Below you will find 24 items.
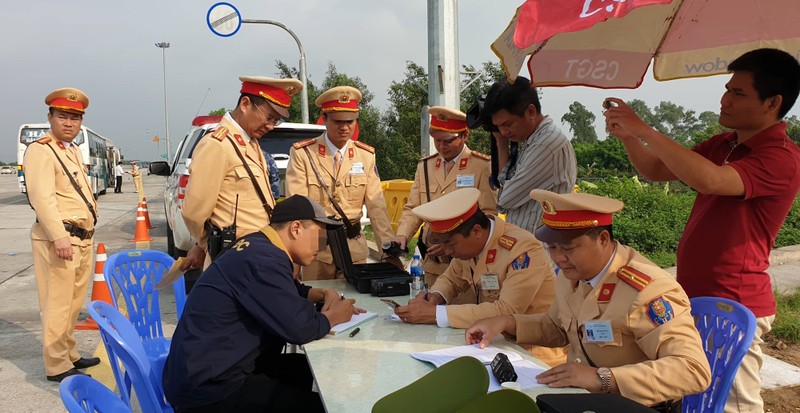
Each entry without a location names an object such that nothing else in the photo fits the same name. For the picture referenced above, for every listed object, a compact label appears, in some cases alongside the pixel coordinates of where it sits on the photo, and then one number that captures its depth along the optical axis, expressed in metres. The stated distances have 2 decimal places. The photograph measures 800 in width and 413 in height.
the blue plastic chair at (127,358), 2.11
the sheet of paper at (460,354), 2.02
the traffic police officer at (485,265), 2.48
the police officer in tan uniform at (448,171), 3.77
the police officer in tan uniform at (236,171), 3.11
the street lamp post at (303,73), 12.21
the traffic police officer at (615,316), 1.70
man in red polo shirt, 2.05
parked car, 6.16
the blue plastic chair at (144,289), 3.40
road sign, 10.18
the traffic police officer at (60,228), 3.79
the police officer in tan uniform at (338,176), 3.87
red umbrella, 2.70
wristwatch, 1.68
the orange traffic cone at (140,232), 10.47
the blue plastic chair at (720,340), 2.02
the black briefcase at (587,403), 1.25
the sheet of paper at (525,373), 1.76
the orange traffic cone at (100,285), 5.54
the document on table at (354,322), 2.41
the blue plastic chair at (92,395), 1.54
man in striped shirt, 3.13
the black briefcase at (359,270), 3.12
